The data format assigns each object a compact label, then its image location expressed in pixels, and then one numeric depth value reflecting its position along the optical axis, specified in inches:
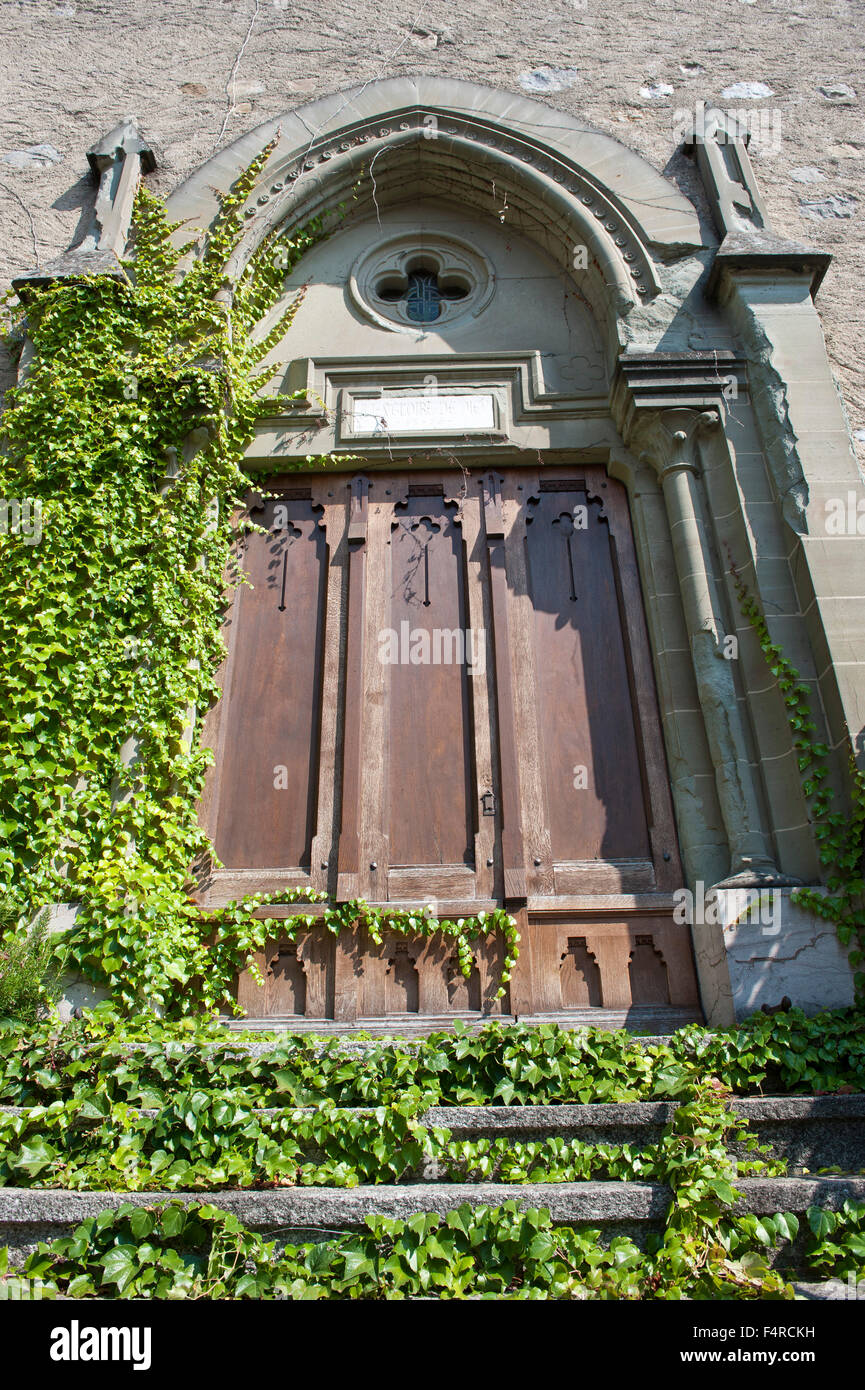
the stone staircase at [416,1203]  102.6
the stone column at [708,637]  170.1
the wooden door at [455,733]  178.2
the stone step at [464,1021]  169.3
